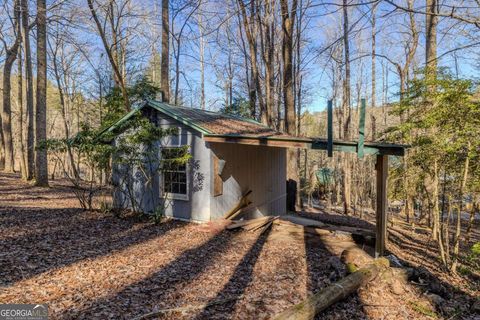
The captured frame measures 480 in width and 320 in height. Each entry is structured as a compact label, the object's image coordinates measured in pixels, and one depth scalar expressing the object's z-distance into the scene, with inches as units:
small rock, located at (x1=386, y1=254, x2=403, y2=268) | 222.5
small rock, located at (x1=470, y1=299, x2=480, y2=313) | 181.0
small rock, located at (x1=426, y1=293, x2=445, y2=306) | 179.2
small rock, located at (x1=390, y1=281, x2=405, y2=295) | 186.9
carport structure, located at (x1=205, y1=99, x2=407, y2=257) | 213.1
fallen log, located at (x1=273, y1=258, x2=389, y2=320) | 137.6
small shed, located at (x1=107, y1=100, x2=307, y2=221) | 319.9
